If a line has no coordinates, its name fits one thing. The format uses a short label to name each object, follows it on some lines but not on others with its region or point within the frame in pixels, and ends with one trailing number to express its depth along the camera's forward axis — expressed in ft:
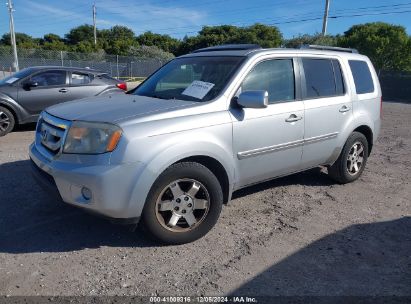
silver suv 11.43
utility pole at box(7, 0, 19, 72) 96.85
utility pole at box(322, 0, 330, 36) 128.25
